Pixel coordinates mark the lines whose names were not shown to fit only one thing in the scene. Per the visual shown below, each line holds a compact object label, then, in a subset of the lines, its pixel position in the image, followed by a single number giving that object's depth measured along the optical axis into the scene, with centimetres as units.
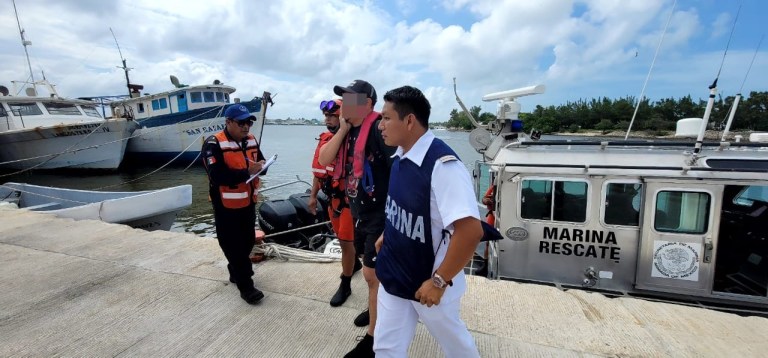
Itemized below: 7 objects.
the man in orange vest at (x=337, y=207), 294
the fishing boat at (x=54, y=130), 1989
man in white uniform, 148
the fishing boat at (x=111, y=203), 686
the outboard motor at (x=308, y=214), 630
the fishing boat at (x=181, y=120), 2353
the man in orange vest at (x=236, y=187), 299
